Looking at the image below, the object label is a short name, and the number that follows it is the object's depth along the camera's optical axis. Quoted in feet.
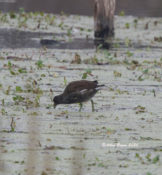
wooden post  102.01
